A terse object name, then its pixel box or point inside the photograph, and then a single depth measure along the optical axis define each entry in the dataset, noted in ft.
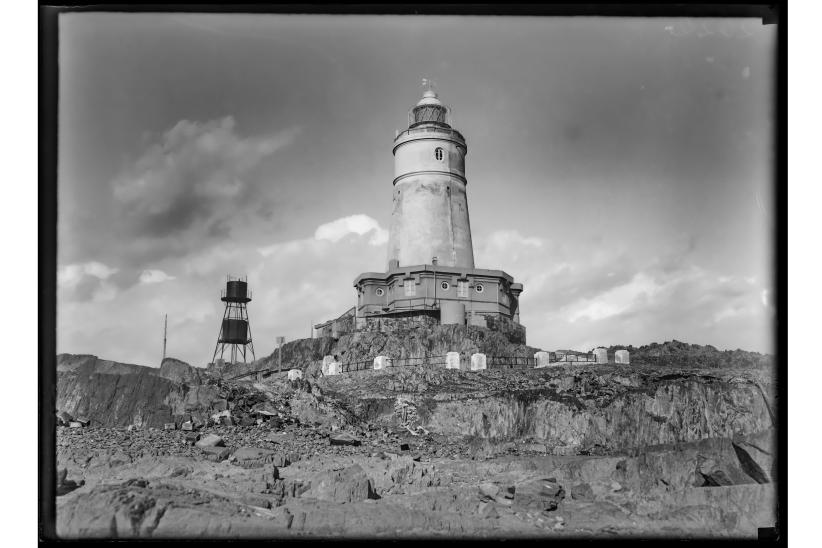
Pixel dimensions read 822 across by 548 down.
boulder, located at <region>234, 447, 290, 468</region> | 73.41
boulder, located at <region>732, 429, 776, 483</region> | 63.21
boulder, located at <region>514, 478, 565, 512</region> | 65.92
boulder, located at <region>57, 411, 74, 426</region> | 77.30
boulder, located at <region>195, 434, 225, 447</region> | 77.97
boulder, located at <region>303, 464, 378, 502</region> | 66.44
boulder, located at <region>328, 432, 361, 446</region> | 82.64
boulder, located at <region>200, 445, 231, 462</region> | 74.14
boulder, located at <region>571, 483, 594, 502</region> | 69.00
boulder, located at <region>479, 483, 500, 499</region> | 68.02
